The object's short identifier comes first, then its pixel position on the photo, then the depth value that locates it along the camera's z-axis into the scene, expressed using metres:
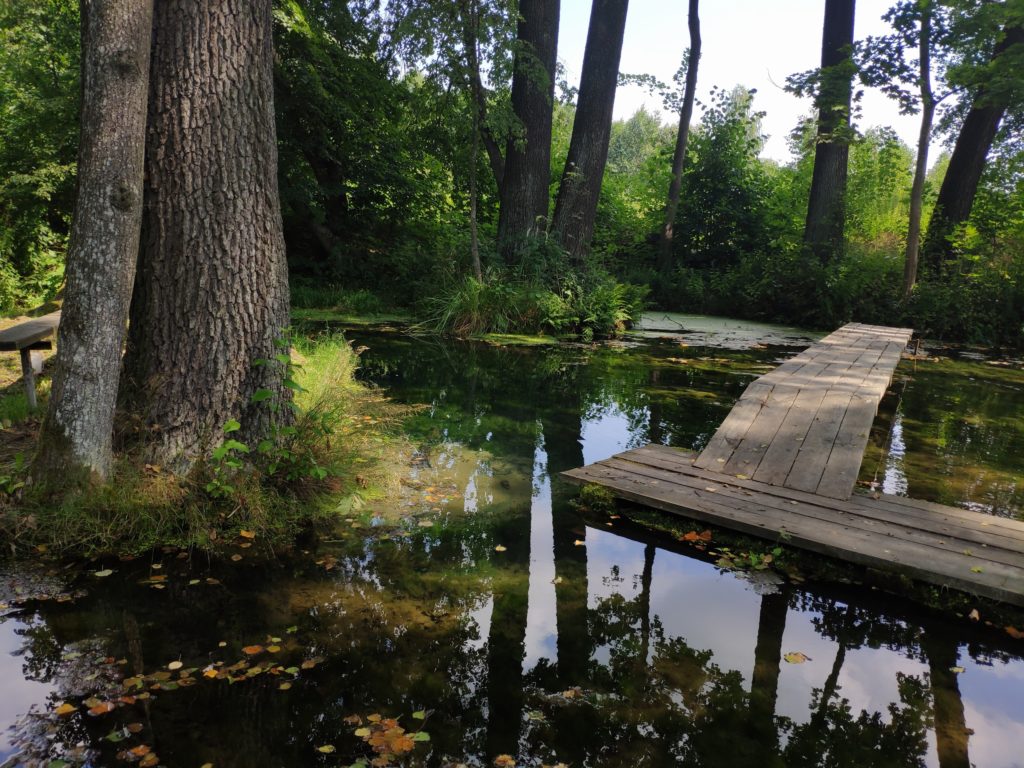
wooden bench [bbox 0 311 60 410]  4.12
